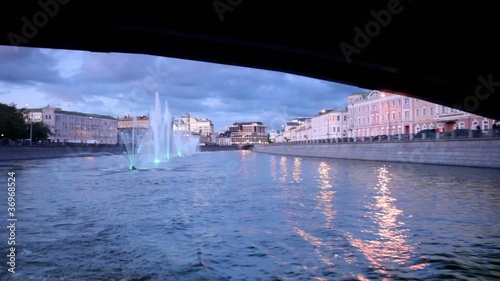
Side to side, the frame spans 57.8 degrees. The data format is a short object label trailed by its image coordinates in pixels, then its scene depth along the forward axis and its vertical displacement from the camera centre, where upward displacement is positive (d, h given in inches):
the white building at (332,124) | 4616.1 +212.3
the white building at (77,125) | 5930.1 +308.2
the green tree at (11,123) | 3609.5 +196.5
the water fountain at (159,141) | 2795.3 +38.1
